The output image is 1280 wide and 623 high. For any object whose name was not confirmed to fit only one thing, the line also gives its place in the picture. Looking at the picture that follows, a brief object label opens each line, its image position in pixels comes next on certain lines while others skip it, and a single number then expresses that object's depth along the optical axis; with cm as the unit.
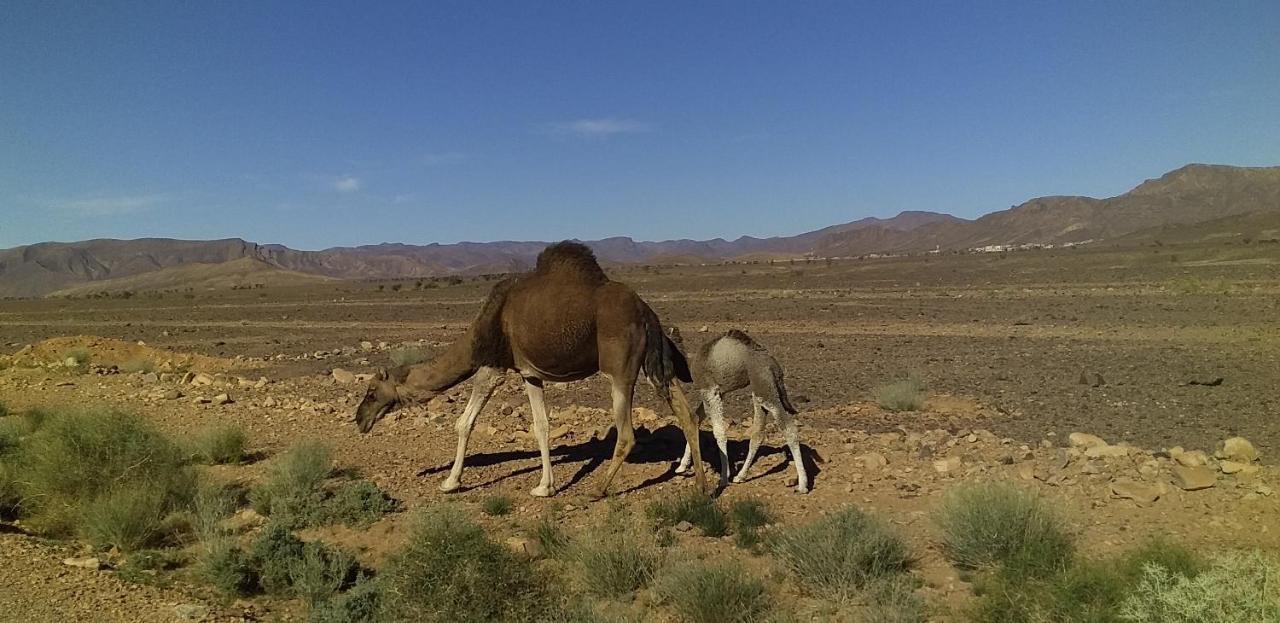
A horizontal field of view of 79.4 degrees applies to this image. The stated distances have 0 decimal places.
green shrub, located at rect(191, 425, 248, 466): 1038
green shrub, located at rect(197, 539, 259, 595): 629
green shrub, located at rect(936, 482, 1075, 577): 602
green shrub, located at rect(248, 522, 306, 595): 646
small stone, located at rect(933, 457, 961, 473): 877
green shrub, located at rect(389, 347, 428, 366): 2030
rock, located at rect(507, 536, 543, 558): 693
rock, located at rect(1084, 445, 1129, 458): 873
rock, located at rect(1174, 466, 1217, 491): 746
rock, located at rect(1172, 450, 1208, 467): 821
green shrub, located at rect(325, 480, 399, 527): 812
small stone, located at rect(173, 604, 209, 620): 547
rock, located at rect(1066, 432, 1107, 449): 959
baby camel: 879
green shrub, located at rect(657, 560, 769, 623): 557
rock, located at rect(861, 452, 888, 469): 911
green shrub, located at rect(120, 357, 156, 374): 1836
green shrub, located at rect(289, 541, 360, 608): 619
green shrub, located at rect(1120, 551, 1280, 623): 418
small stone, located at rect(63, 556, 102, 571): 630
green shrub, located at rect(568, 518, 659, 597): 617
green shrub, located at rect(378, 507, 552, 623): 554
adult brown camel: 855
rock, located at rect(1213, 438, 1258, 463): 856
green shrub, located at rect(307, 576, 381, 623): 555
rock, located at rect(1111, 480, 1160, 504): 736
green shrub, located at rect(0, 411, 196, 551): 727
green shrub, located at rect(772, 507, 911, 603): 601
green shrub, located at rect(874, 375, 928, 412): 1345
